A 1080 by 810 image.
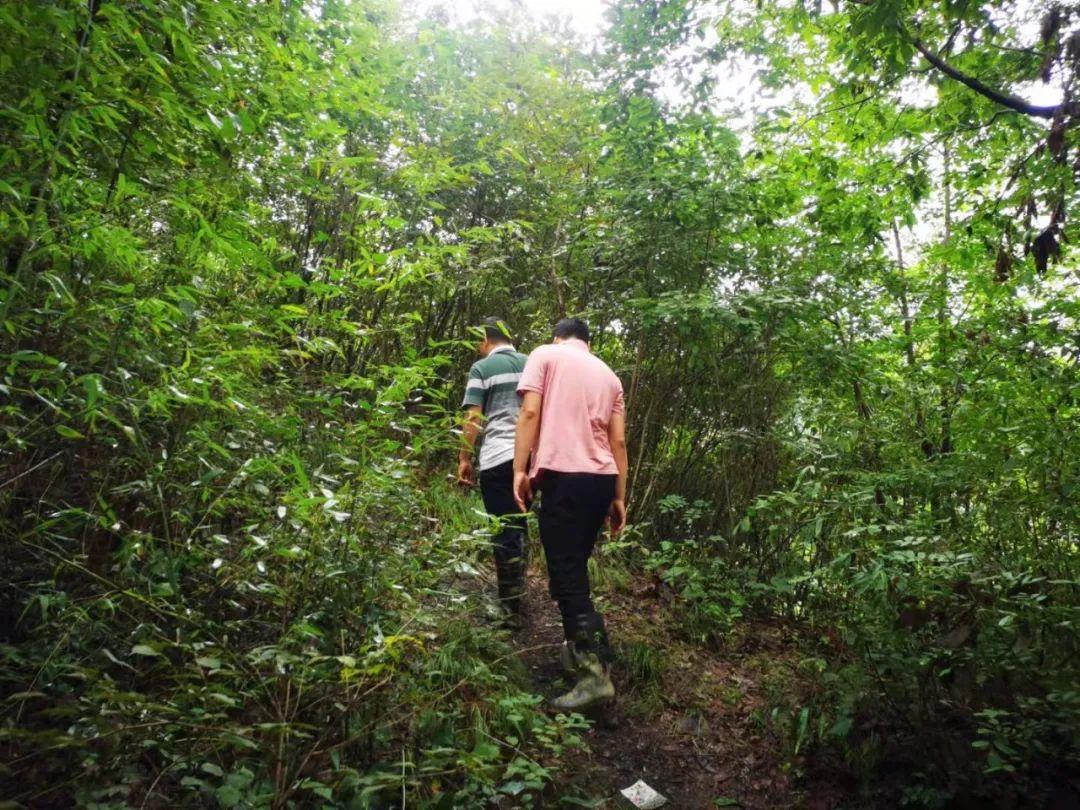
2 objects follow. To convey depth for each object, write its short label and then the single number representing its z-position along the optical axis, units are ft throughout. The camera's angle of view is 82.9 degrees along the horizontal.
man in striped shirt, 12.69
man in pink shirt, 10.52
